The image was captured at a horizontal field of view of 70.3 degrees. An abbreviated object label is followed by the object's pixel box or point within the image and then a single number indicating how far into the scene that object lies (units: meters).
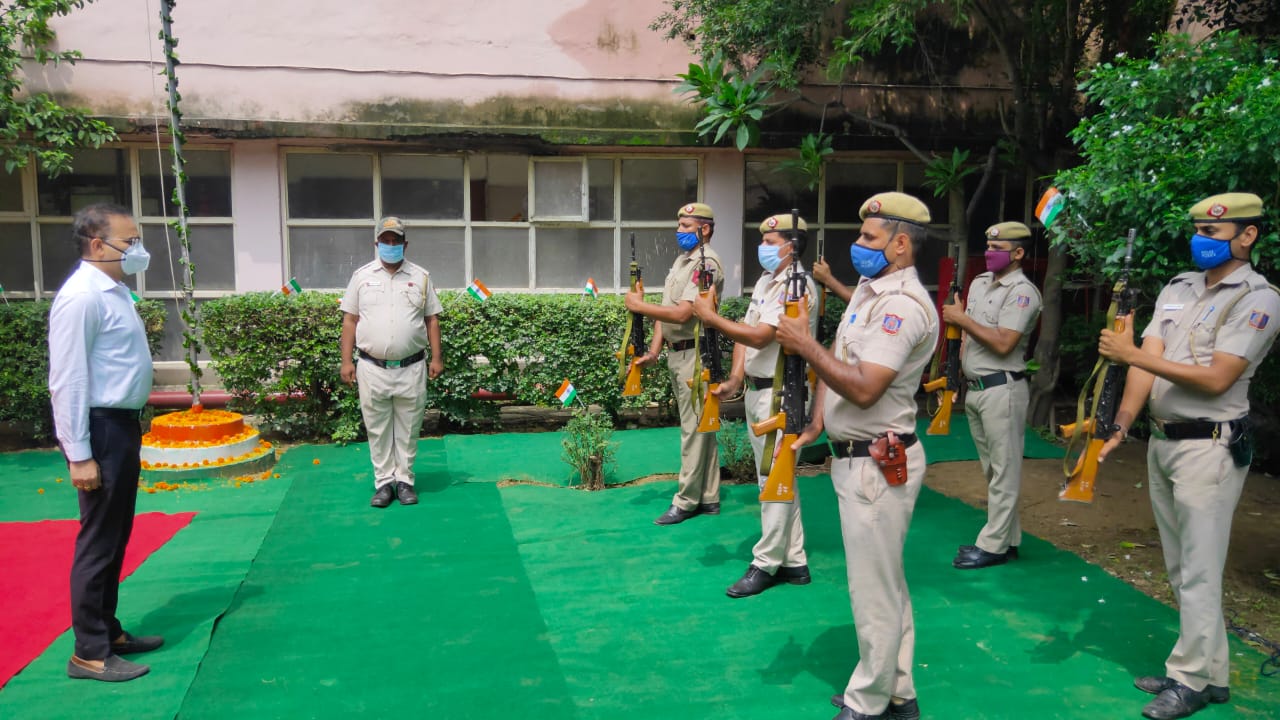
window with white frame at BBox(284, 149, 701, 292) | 9.80
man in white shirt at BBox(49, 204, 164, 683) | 3.90
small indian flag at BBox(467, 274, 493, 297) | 7.79
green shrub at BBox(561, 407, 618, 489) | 6.93
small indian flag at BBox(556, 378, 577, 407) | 6.52
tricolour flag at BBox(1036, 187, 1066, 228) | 4.75
